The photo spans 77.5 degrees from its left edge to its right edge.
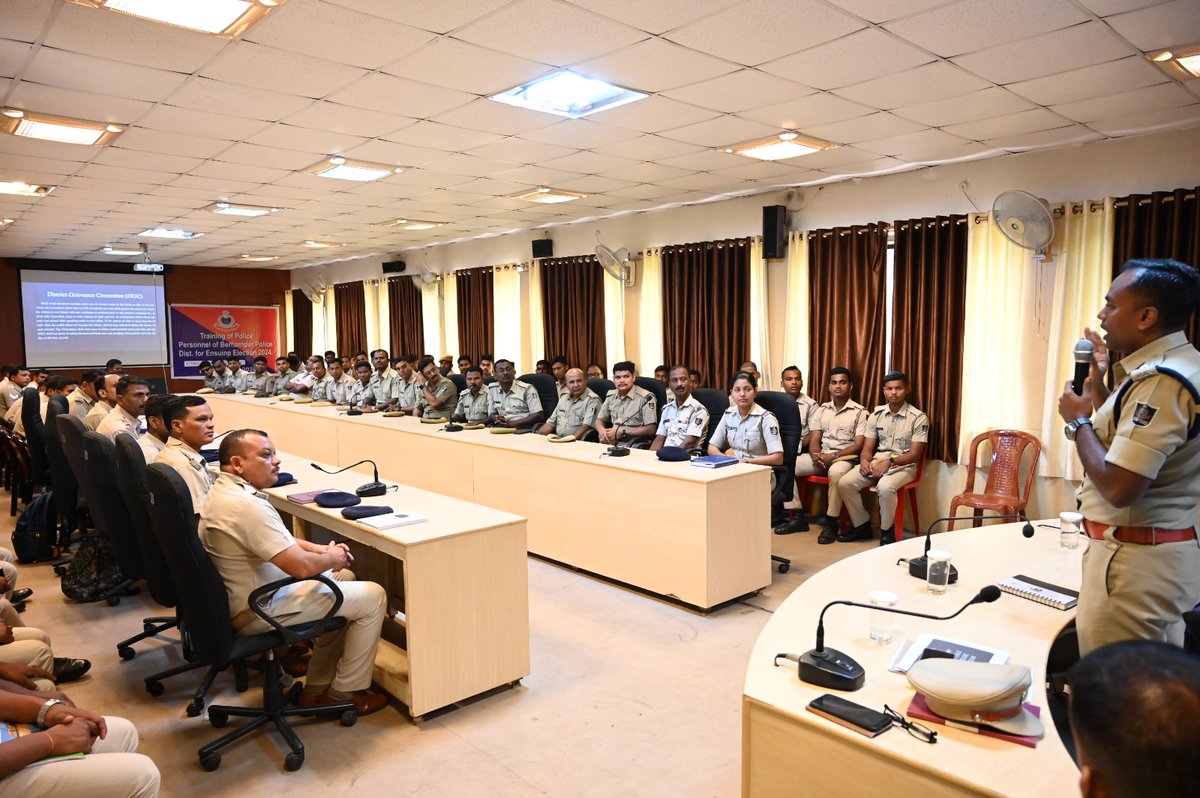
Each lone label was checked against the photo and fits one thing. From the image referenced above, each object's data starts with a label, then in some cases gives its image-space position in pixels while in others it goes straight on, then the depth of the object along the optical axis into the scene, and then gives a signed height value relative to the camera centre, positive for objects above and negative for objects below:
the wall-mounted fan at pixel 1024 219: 4.62 +0.75
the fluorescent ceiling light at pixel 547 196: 6.41 +1.31
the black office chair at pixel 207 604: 2.39 -0.84
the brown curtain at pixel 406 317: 10.88 +0.42
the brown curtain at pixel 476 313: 9.67 +0.42
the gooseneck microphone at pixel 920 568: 2.36 -0.73
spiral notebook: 2.13 -0.75
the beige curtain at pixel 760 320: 6.61 +0.19
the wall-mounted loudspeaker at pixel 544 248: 8.68 +1.12
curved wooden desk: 1.32 -0.75
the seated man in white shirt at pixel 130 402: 4.44 -0.32
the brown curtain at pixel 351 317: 12.04 +0.49
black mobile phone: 1.42 -0.73
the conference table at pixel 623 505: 3.84 -0.95
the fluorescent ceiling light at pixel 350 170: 5.16 +1.28
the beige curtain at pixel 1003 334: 5.05 +0.03
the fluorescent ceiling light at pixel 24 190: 5.82 +1.28
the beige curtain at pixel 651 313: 7.57 +0.31
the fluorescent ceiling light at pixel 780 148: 4.61 +1.25
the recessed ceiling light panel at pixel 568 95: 3.56 +1.25
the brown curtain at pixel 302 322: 13.55 +0.46
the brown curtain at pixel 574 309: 8.20 +0.39
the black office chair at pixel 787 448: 4.59 -0.65
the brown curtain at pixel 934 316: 5.39 +0.18
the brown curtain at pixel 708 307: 6.78 +0.33
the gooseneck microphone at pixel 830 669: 1.59 -0.71
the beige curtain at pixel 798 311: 6.31 +0.26
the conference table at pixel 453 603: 2.78 -1.00
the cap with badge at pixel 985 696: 1.43 -0.69
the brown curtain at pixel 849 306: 5.83 +0.28
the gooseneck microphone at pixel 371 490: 3.49 -0.67
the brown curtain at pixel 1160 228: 4.30 +0.64
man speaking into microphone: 1.68 -0.30
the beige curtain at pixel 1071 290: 4.68 +0.31
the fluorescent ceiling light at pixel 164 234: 8.59 +1.36
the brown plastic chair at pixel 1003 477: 4.96 -0.95
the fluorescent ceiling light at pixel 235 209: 6.90 +1.31
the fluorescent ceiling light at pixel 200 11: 2.59 +1.20
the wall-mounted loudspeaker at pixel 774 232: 6.32 +0.93
